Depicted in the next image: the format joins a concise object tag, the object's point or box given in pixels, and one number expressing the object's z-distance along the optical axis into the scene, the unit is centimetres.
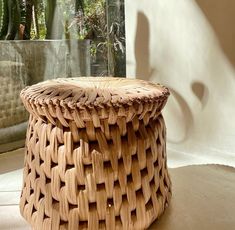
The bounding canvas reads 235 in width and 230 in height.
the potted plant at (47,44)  102
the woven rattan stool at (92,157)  53
